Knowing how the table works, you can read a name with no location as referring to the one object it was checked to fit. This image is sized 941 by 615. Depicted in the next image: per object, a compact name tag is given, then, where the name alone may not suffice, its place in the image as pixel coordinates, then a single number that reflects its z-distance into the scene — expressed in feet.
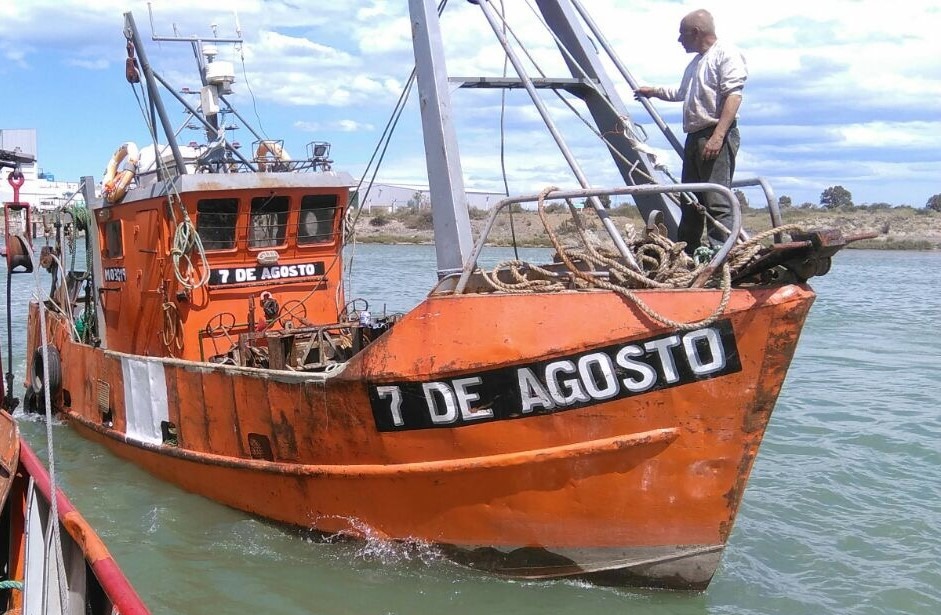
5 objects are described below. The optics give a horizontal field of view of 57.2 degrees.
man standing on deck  17.28
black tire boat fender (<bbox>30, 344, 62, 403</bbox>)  31.91
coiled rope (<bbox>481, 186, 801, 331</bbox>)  15.29
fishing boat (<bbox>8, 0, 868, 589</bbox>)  15.48
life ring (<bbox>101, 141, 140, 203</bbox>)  27.48
